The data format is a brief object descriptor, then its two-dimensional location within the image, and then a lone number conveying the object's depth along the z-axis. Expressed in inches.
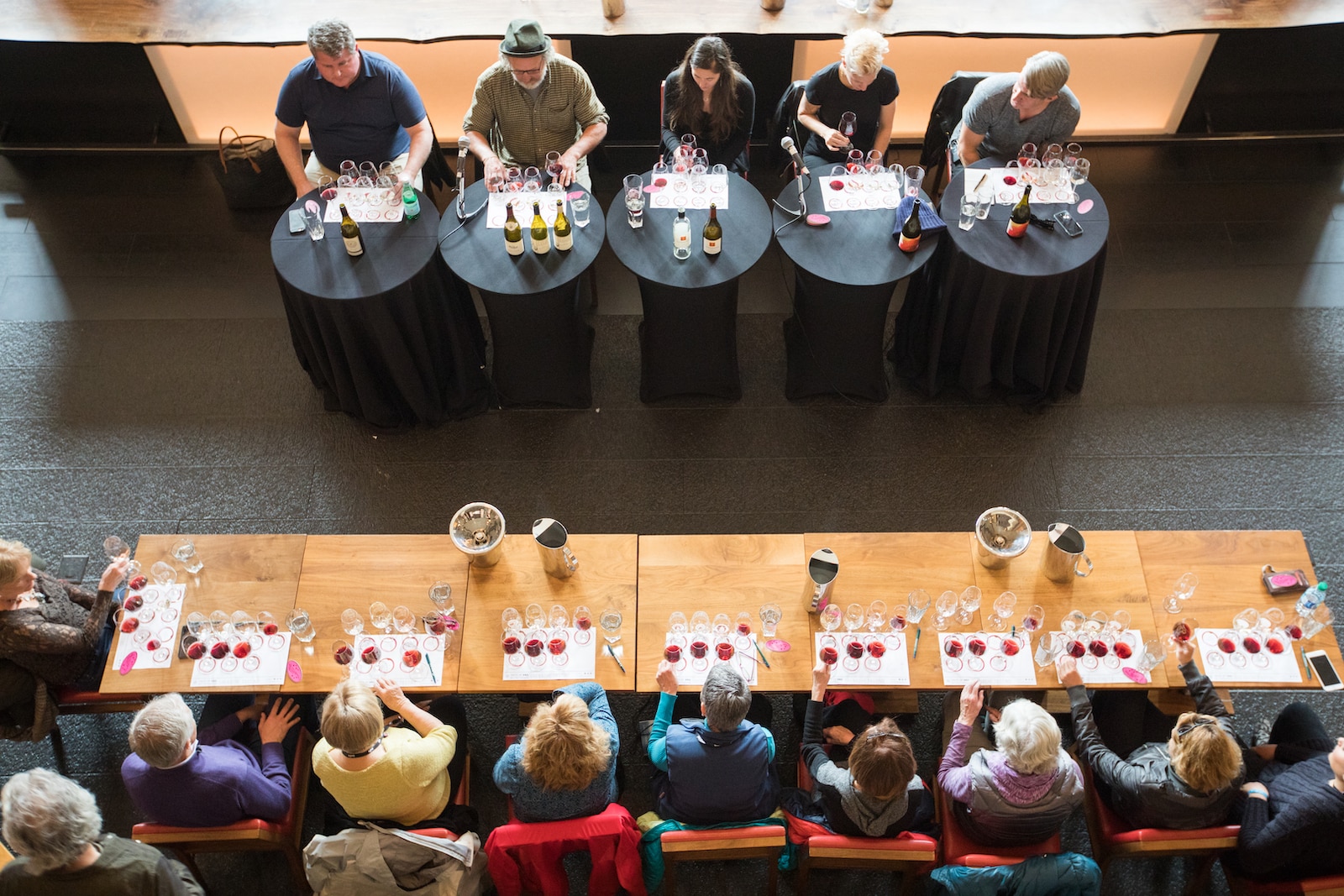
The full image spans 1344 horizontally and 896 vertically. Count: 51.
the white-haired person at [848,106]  191.2
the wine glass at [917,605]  142.8
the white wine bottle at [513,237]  171.8
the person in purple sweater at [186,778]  120.8
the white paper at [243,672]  139.2
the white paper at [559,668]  139.3
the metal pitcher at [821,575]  139.3
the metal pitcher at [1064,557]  141.9
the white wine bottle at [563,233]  175.0
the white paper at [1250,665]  137.6
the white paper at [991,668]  138.7
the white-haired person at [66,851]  110.3
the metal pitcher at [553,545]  141.5
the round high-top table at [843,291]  173.9
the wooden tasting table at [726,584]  140.3
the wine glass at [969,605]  142.8
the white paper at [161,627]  140.6
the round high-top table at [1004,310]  173.2
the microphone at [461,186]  180.9
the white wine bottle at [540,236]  172.7
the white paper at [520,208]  178.9
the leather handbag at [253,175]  224.4
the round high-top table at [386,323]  171.3
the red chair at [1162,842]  124.3
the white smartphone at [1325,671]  136.1
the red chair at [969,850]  122.6
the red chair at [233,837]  125.1
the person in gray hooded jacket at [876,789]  117.6
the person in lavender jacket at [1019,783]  120.6
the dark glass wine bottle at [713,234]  172.1
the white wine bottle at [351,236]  170.4
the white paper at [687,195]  182.5
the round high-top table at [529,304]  172.2
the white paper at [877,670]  138.8
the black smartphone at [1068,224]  175.2
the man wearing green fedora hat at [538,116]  191.5
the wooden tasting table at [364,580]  141.1
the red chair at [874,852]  118.9
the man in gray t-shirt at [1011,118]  183.9
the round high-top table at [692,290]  173.3
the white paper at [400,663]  139.1
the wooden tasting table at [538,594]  139.4
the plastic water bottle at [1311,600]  139.6
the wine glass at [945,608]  143.5
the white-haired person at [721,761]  124.3
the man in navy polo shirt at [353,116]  188.2
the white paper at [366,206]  179.3
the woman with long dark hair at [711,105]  188.5
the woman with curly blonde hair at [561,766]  119.3
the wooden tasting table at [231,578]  139.8
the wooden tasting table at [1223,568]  142.4
